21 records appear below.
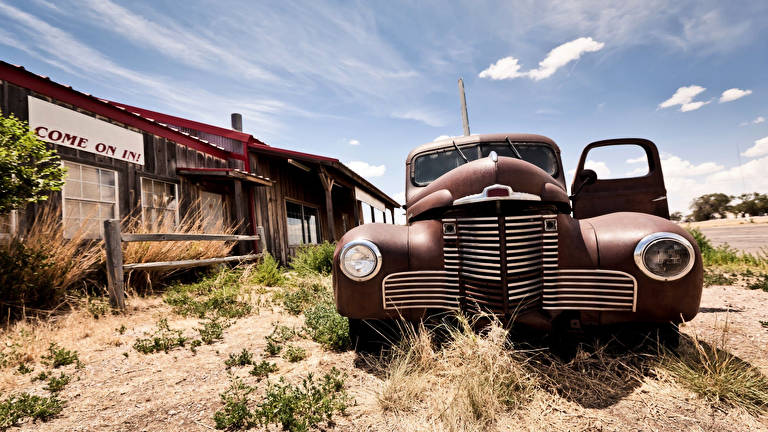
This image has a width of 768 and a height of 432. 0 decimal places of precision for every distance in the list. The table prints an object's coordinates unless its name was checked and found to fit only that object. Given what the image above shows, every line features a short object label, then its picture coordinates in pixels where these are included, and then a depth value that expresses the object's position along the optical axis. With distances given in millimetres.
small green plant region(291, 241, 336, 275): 7148
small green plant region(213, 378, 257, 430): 1814
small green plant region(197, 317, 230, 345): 3236
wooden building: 5410
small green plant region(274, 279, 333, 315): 4387
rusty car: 2092
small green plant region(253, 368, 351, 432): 1801
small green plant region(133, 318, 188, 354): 2977
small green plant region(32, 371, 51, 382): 2443
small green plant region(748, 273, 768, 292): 4873
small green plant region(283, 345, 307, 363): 2725
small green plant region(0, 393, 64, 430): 1911
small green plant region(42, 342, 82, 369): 2680
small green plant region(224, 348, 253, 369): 2634
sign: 5305
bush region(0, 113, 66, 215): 3451
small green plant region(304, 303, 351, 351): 2902
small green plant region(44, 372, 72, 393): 2287
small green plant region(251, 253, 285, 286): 6012
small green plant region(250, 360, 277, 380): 2434
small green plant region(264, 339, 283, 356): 2850
